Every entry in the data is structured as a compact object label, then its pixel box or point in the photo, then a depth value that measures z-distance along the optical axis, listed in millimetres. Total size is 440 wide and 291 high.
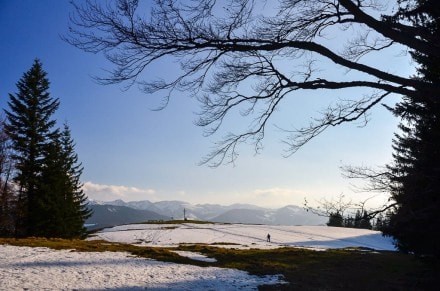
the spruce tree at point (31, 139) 33219
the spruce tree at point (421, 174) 7426
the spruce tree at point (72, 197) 38406
